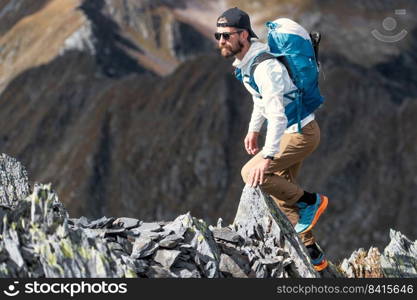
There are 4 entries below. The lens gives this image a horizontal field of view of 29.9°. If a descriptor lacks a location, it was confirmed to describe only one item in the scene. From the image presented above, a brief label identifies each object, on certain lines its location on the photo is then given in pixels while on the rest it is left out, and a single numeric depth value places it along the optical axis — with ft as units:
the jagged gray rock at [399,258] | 51.44
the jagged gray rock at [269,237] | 42.16
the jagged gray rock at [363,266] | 52.06
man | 38.60
